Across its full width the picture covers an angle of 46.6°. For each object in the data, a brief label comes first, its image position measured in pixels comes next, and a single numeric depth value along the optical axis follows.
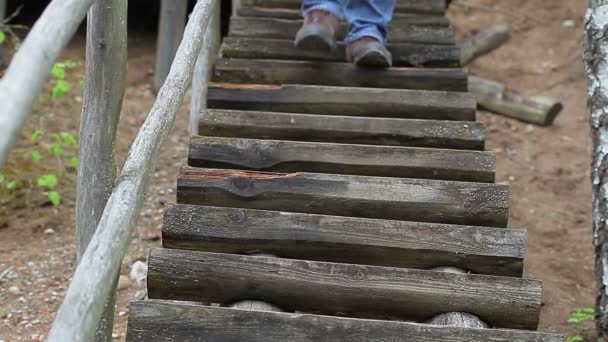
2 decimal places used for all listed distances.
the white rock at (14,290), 3.67
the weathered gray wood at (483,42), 6.84
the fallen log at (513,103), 5.88
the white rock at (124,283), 3.80
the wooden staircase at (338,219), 2.04
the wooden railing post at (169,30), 5.77
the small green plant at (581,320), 3.40
